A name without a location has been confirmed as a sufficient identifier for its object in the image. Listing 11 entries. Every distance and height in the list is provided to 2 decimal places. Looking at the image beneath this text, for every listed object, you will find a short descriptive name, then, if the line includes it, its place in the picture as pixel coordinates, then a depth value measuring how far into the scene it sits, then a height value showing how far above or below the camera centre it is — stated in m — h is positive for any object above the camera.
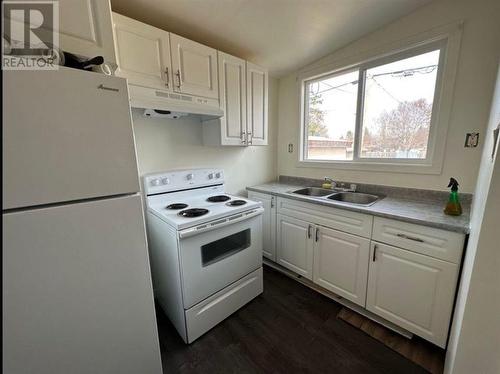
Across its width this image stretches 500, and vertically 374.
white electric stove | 1.38 -0.74
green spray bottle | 1.36 -0.37
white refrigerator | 0.68 -0.27
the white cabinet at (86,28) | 0.84 +0.52
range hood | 1.32 +0.35
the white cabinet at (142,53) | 1.27 +0.64
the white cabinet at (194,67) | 1.52 +0.64
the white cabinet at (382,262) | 1.27 -0.83
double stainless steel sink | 1.98 -0.46
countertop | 1.23 -0.44
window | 1.71 +0.36
